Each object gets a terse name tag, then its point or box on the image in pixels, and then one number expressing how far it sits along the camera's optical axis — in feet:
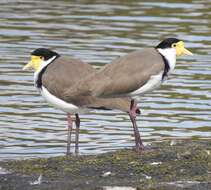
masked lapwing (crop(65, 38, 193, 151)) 36.11
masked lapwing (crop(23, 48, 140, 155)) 37.09
